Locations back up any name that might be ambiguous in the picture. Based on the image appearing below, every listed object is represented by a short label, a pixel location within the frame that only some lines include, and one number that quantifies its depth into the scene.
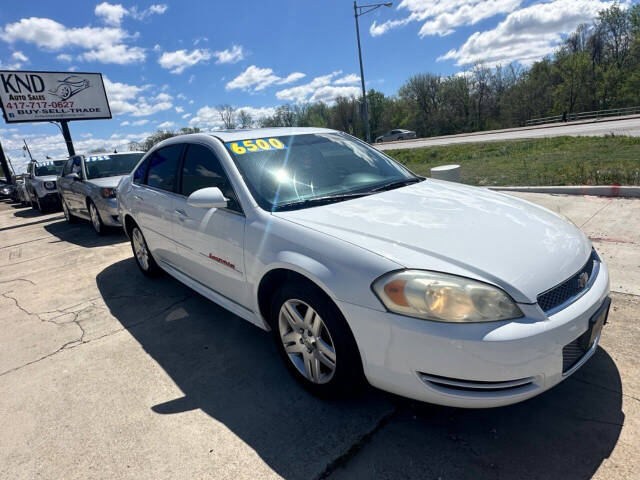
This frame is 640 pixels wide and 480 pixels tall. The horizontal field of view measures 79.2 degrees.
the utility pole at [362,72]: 20.18
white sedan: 1.71
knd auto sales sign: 17.53
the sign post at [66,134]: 19.47
